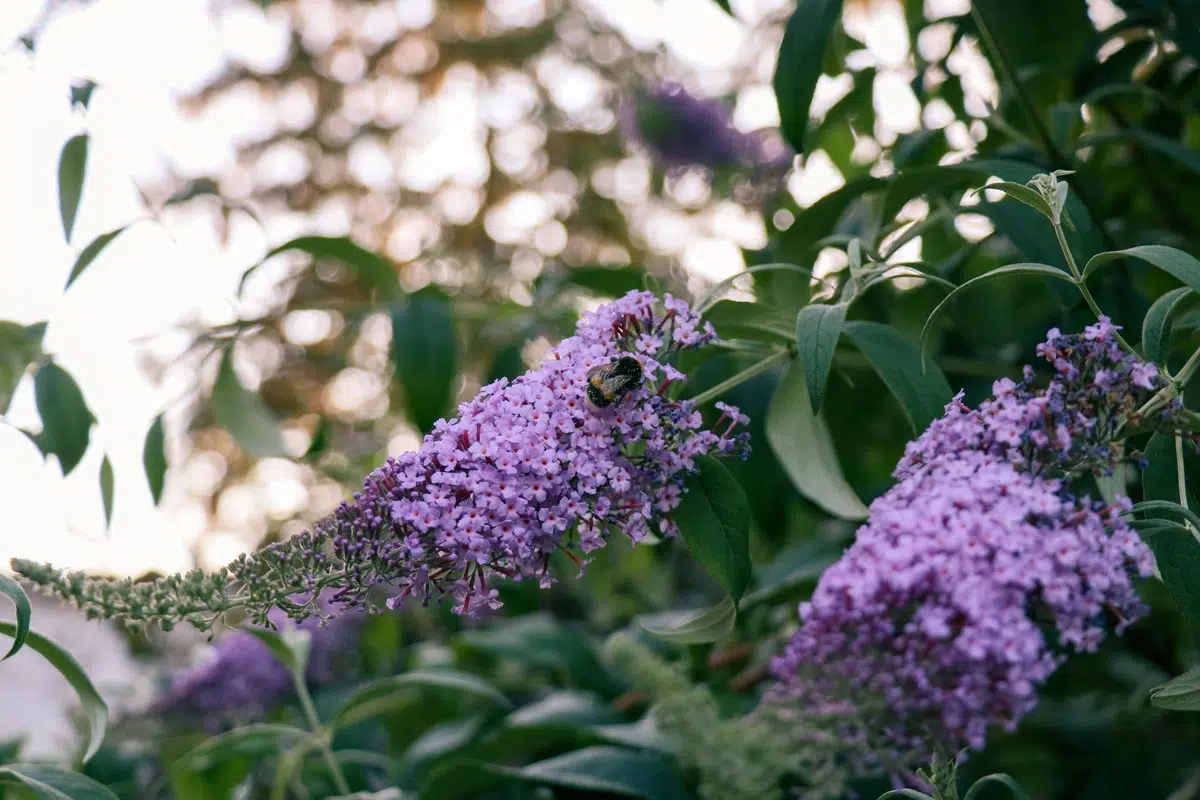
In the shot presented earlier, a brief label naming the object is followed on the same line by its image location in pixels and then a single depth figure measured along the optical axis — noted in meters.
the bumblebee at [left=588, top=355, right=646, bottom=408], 0.62
